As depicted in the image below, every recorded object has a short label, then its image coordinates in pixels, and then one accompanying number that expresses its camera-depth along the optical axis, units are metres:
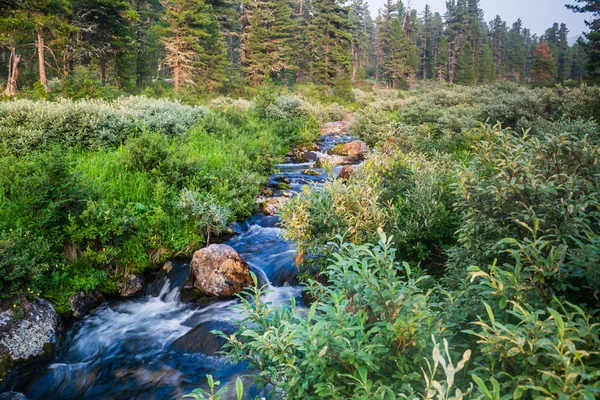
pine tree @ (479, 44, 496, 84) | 68.06
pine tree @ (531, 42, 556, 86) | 61.41
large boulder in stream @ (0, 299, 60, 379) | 4.98
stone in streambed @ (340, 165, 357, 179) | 12.25
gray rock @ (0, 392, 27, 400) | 4.65
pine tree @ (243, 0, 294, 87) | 37.41
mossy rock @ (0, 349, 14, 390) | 4.80
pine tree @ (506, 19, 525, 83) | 81.94
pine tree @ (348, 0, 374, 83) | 64.00
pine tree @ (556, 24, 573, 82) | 80.94
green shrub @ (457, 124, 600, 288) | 3.02
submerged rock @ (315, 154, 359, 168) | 15.77
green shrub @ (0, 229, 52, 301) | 5.11
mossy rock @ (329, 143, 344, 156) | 17.19
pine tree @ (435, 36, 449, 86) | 67.25
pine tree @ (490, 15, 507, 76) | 91.12
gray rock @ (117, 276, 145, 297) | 6.88
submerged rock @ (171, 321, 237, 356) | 5.70
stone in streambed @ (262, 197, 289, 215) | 10.48
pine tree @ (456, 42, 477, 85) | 61.16
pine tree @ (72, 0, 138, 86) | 21.48
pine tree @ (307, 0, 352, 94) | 41.84
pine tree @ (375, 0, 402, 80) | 75.44
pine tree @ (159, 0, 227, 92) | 28.00
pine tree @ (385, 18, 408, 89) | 61.66
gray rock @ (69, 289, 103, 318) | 6.09
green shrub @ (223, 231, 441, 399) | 2.21
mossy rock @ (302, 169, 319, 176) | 14.74
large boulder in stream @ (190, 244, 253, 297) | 6.84
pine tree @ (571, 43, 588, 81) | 81.56
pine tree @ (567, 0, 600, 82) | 28.88
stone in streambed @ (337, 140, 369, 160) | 16.78
